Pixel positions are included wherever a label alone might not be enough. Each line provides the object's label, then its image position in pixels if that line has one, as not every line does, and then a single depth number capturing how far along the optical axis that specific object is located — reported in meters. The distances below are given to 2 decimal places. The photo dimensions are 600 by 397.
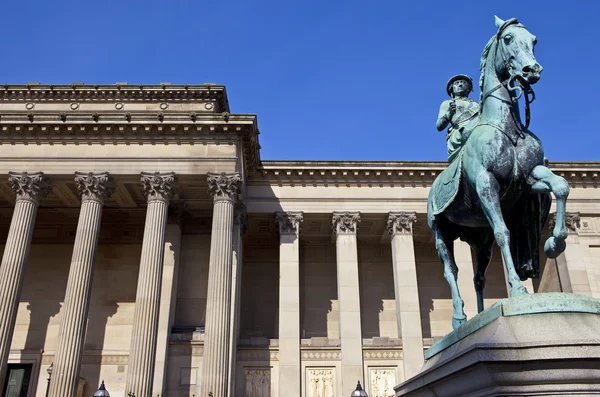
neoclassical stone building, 23.98
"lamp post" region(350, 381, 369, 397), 14.82
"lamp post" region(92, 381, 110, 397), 14.79
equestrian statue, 6.02
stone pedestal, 4.29
